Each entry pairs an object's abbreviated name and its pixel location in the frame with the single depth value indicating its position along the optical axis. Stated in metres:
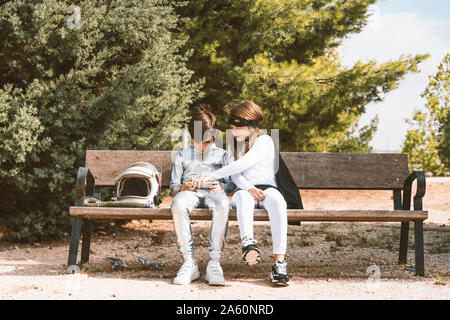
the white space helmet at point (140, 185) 4.11
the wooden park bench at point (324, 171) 4.75
